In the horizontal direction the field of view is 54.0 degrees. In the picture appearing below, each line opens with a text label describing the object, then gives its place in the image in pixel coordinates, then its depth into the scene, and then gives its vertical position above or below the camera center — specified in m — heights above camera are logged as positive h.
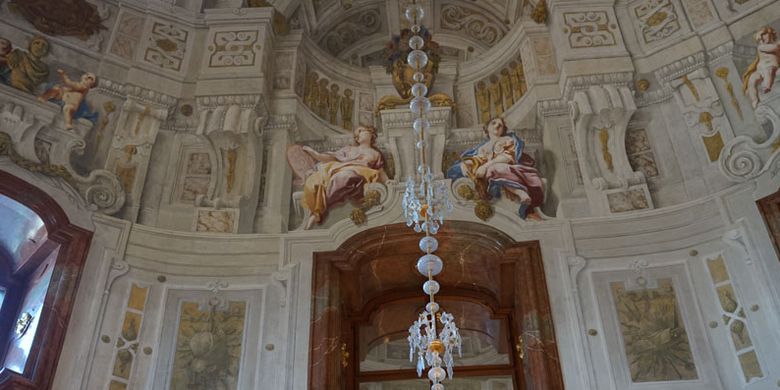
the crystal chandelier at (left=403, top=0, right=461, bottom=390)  6.02 +2.65
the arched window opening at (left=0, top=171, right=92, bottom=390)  8.23 +3.60
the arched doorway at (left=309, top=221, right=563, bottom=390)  9.06 +3.87
